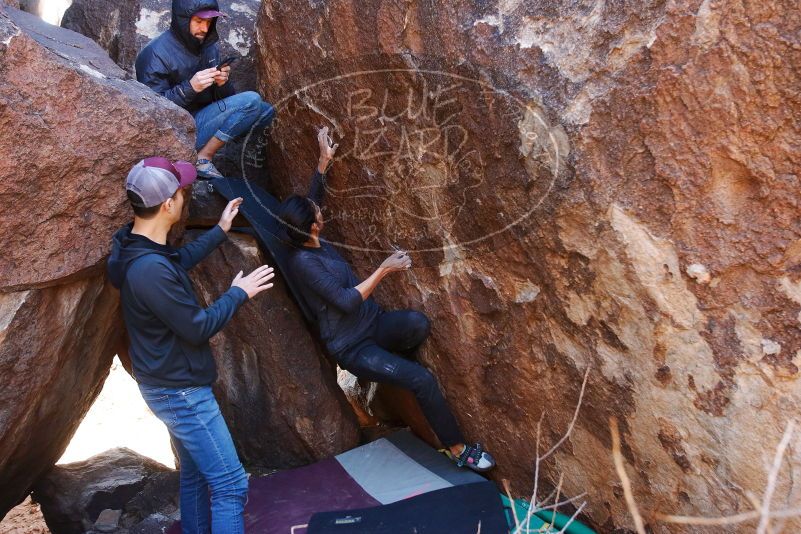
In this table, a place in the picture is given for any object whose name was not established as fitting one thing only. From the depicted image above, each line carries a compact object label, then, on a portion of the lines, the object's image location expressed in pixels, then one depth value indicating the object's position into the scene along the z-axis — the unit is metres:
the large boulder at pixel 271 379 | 3.75
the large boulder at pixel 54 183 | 2.75
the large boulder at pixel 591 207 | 2.47
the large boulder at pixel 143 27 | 4.38
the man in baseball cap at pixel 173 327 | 2.53
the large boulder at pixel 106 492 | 3.81
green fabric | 3.16
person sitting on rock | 3.57
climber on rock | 3.29
